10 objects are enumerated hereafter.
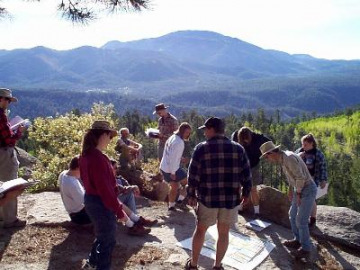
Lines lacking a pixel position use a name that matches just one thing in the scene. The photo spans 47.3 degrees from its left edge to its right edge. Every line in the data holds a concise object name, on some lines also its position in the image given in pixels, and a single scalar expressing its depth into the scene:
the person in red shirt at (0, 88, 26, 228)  5.84
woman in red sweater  4.38
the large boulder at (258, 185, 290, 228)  8.01
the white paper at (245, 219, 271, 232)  7.41
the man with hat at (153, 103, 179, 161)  9.28
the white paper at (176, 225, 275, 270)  5.95
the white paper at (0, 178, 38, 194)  4.57
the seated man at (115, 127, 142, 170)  10.38
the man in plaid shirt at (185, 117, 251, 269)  5.02
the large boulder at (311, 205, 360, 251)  7.75
